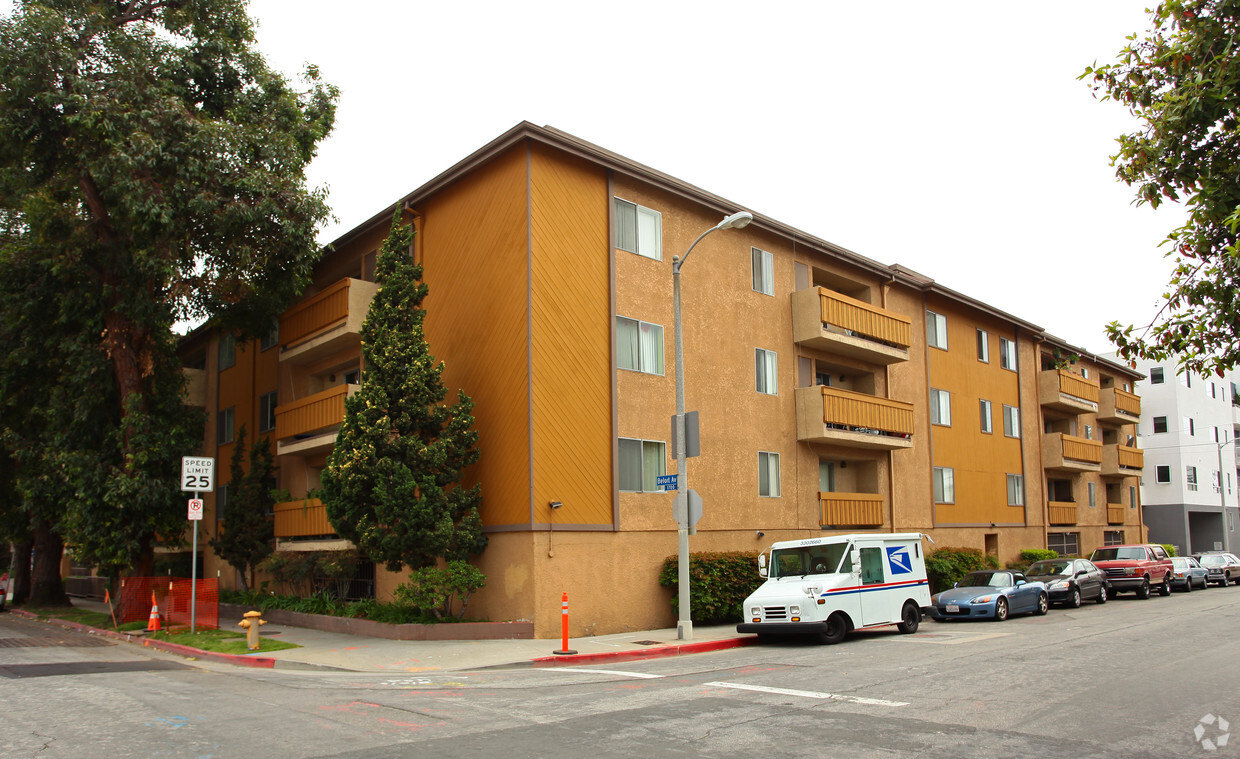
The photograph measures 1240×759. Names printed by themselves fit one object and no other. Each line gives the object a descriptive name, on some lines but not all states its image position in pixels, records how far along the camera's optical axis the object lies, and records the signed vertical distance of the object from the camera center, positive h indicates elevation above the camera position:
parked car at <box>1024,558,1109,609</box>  25.74 -2.60
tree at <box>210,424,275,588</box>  25.88 -0.55
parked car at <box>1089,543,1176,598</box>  30.27 -2.62
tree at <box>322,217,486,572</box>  18.05 +0.84
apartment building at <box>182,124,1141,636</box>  19.08 +3.13
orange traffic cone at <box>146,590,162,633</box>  19.19 -2.65
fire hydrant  16.56 -2.45
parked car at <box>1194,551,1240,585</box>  36.72 -3.16
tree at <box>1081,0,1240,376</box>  8.74 +3.35
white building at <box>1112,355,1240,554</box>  55.44 +1.96
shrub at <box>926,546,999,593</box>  27.47 -2.28
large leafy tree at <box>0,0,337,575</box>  20.22 +7.03
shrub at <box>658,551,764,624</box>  20.17 -2.03
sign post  18.38 +0.39
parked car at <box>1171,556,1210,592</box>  33.16 -3.17
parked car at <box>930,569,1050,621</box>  22.03 -2.64
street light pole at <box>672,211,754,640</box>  17.59 -0.40
